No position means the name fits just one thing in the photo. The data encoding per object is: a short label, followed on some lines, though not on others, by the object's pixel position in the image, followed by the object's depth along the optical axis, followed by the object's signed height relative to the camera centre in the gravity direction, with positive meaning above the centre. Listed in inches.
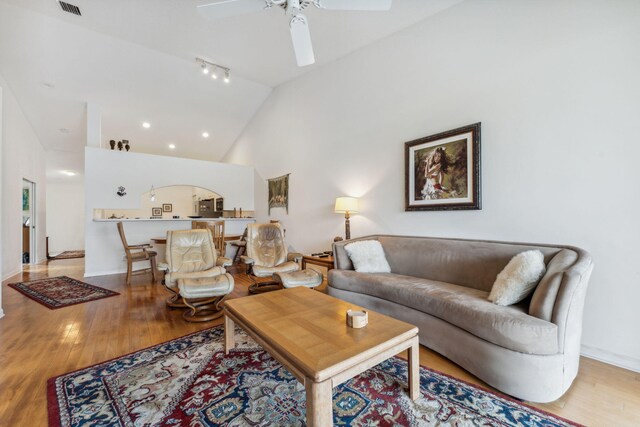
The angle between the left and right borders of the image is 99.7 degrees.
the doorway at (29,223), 243.9 -7.7
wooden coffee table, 48.1 -27.6
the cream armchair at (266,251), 152.2 -21.4
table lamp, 152.6 +4.8
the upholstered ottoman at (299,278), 123.2 -30.0
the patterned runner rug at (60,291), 139.7 -44.9
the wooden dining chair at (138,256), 180.7 -28.2
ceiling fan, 82.2 +65.7
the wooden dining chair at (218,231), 193.3 -12.3
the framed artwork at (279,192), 226.2 +19.7
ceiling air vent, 141.3 +110.6
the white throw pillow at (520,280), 75.4 -18.5
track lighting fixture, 188.1 +107.9
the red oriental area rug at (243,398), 57.9 -44.0
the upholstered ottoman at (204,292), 109.3 -31.8
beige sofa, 62.9 -27.4
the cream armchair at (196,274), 112.1 -27.8
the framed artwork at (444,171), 111.8 +19.6
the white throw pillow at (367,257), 124.3 -20.0
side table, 140.9 -25.3
